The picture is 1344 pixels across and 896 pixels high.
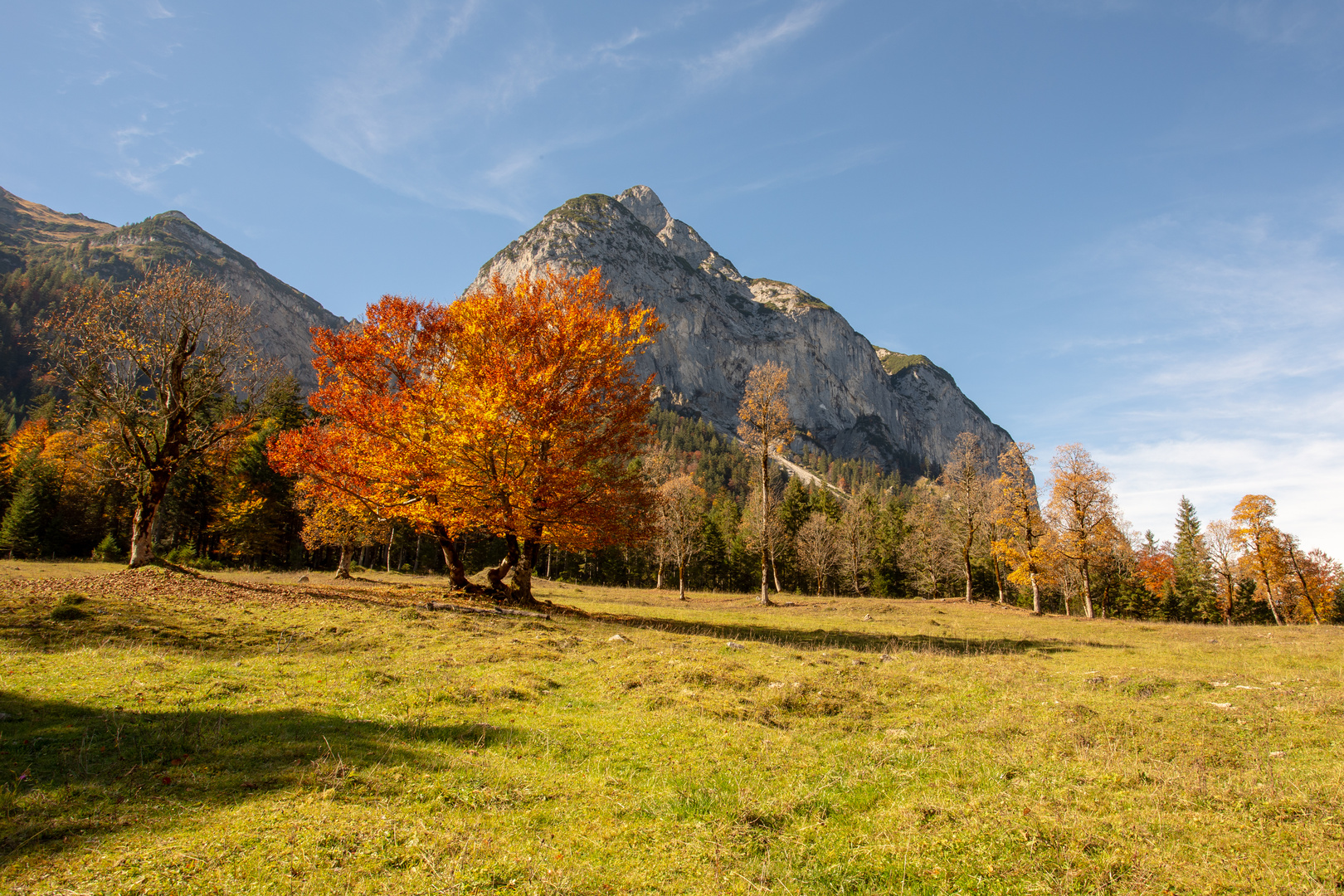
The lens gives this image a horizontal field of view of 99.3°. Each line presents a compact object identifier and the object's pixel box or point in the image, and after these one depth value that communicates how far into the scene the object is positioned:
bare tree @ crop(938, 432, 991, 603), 48.19
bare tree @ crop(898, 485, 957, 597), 62.81
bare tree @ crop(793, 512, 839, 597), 62.09
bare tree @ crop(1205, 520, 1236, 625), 54.28
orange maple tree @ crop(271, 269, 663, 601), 19.91
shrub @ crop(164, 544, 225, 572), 42.31
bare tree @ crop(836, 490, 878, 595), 67.69
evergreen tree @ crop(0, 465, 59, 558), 46.47
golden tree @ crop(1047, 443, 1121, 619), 39.72
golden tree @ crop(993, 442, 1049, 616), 42.50
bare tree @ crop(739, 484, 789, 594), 35.97
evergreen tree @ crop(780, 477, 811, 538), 74.94
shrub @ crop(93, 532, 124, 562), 44.57
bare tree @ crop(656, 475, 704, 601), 45.62
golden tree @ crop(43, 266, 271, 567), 20.89
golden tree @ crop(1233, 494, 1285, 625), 47.97
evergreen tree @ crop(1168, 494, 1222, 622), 63.38
